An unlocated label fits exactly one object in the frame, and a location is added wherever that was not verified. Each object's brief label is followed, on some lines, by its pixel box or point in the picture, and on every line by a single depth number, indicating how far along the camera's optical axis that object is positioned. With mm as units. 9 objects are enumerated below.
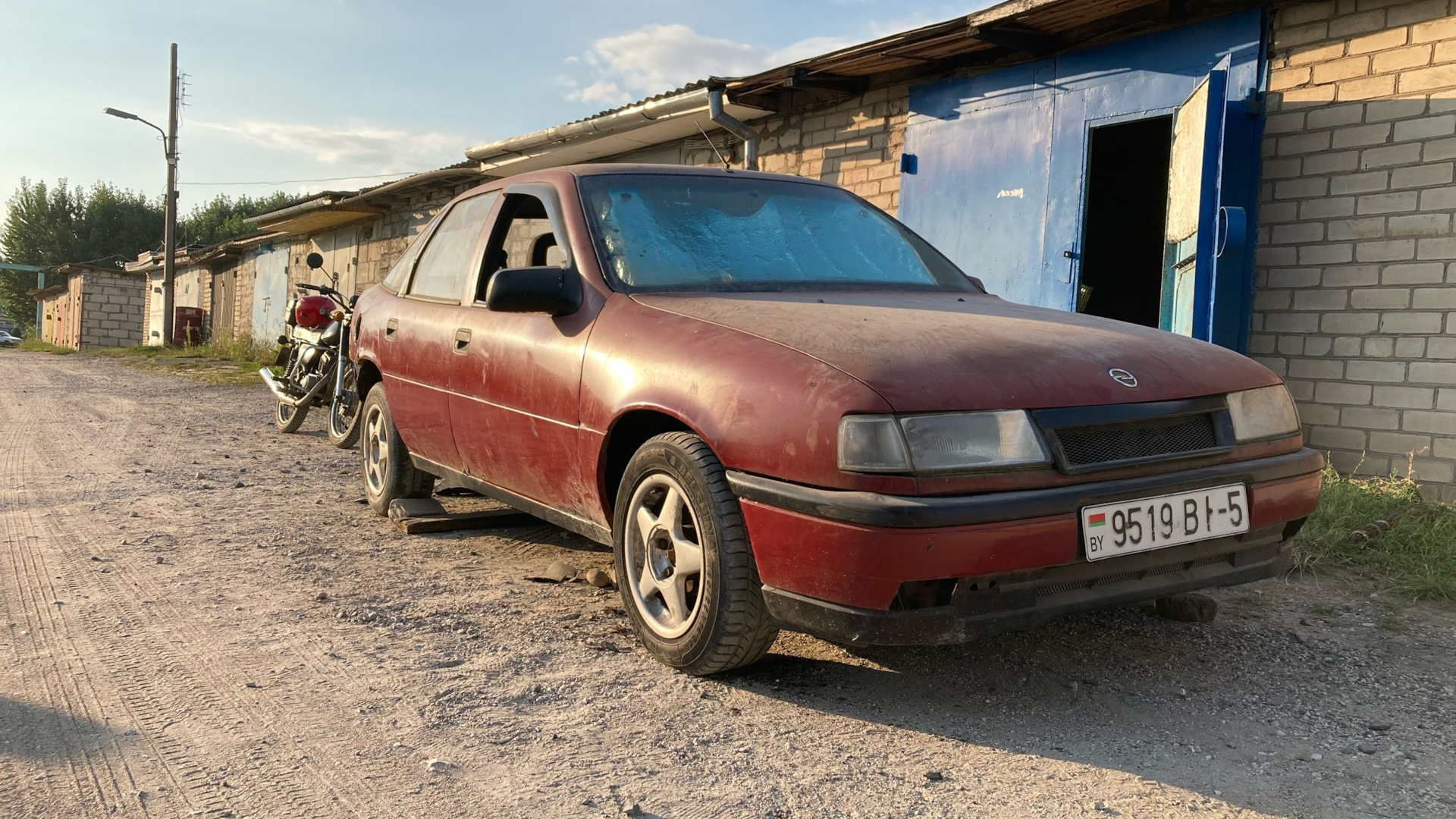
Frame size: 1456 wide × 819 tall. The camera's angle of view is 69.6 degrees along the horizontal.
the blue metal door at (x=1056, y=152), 5988
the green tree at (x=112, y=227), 57812
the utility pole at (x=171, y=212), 26438
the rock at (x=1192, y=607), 3418
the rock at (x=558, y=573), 3916
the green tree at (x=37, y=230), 57094
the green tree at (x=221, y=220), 67250
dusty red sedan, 2375
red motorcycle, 7551
